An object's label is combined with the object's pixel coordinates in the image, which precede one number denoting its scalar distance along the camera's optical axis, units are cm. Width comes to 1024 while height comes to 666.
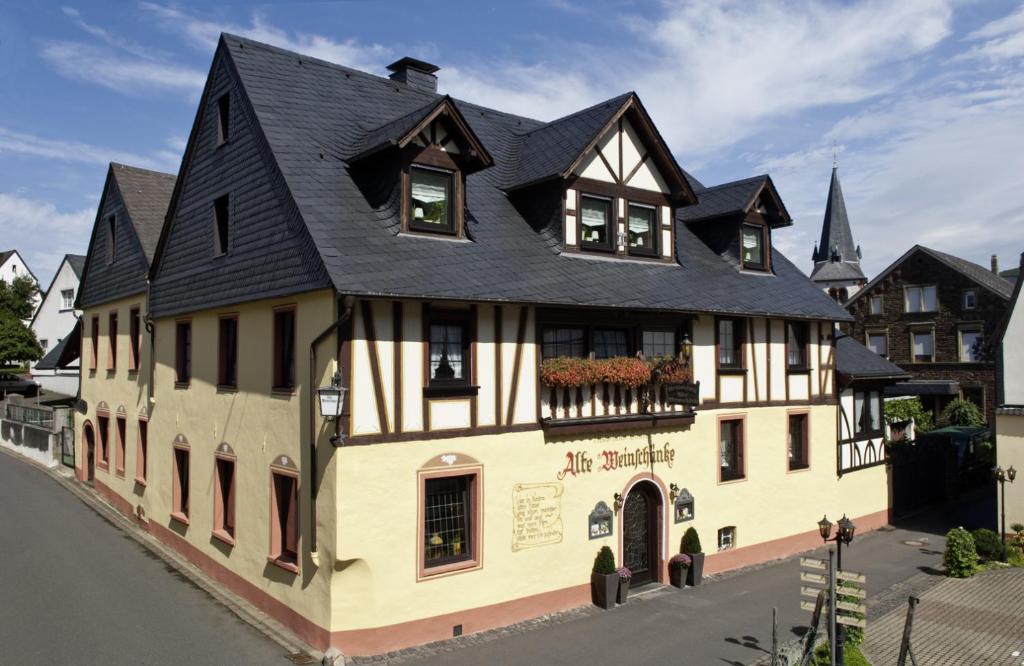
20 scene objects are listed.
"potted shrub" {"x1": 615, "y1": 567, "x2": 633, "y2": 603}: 1525
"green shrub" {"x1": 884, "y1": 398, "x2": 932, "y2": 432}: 3444
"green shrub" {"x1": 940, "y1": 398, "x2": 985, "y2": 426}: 3791
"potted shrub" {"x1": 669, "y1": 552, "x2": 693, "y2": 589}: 1648
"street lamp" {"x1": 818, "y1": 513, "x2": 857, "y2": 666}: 1145
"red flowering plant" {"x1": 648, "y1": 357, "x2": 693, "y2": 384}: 1605
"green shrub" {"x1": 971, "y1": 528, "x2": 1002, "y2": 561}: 1902
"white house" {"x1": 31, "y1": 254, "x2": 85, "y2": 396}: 4759
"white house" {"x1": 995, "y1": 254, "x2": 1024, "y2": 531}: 1992
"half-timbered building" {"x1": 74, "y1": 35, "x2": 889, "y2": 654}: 1235
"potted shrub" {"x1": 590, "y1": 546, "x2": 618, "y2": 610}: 1489
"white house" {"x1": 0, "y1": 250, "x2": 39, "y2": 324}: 6498
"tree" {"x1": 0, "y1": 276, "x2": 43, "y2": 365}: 4597
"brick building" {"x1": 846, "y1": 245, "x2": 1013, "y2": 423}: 3978
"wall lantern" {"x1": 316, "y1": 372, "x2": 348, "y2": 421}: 1142
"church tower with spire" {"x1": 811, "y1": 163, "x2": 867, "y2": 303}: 6006
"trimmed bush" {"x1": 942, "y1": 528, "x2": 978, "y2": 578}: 1803
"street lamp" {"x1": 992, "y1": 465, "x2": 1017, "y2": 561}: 1916
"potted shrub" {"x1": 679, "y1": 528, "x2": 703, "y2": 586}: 1664
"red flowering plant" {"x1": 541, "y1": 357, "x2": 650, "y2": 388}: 1423
